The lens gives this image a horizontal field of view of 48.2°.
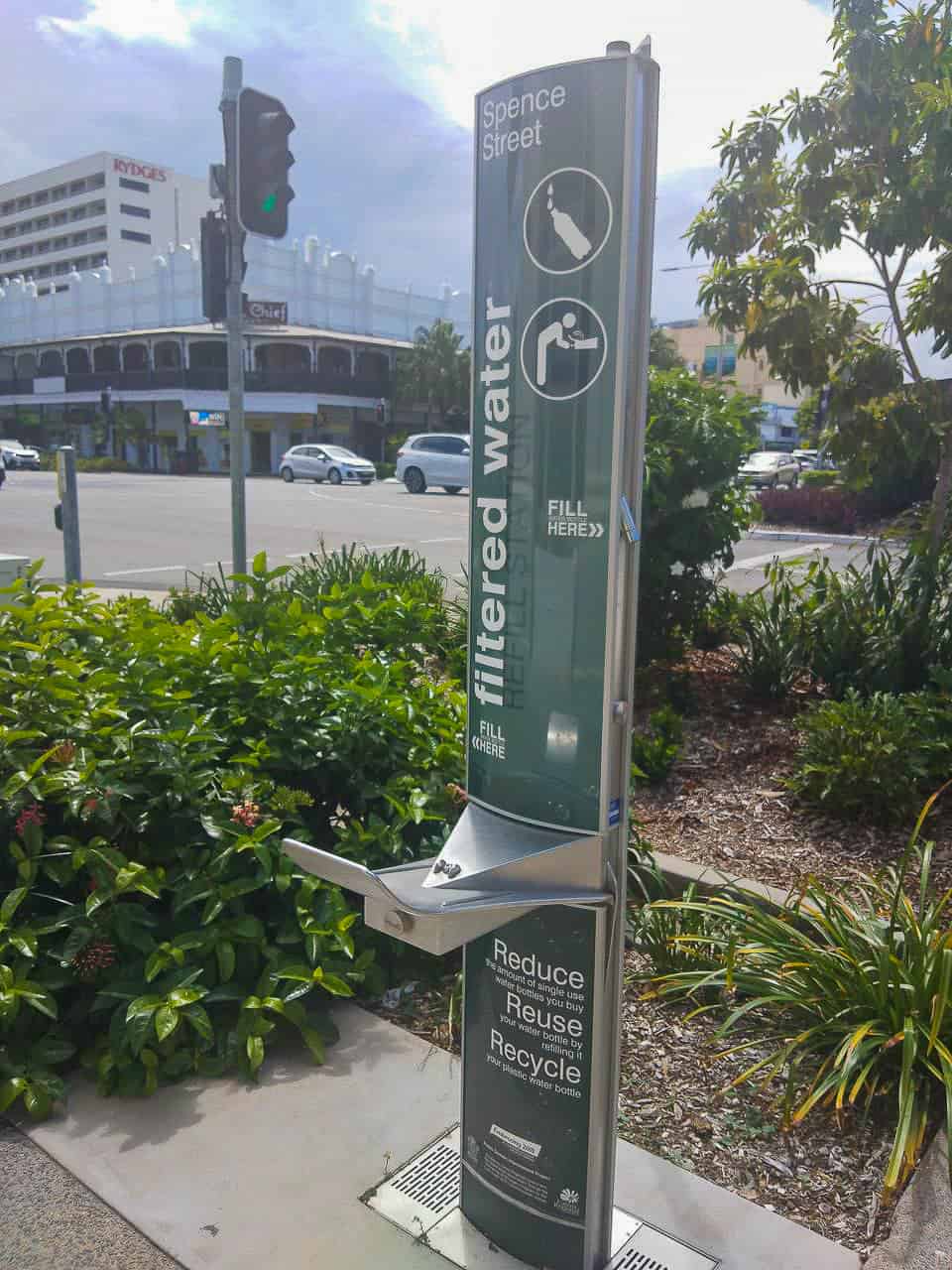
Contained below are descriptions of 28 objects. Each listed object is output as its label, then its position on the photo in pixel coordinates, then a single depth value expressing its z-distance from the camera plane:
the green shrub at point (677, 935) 3.36
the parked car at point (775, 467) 30.33
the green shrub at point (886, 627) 5.21
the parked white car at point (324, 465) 35.84
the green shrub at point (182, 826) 2.98
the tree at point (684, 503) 5.82
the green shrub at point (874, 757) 4.23
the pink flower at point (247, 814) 3.28
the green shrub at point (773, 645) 5.61
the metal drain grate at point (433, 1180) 2.52
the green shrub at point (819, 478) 12.36
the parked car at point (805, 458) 33.69
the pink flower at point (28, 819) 3.12
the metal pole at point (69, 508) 7.71
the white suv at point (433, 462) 30.27
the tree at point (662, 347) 48.50
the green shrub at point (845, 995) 2.64
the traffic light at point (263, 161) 6.40
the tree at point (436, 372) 55.53
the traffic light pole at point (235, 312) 6.46
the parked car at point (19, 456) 46.41
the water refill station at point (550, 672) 1.91
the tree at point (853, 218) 5.49
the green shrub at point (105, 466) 50.47
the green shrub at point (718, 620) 6.30
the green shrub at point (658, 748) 4.82
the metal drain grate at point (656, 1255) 2.31
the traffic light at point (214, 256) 6.98
